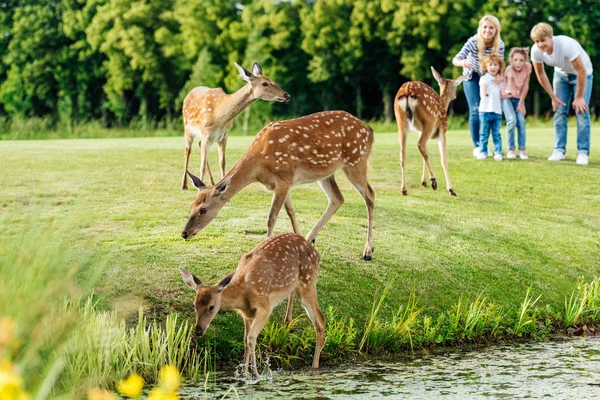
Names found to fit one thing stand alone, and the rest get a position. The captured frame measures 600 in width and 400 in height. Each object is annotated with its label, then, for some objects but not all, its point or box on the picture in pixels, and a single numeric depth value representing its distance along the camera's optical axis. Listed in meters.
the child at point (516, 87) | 17.36
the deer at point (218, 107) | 11.66
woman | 16.12
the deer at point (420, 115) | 13.86
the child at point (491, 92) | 16.73
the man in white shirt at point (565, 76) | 16.03
